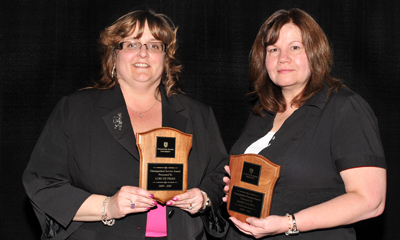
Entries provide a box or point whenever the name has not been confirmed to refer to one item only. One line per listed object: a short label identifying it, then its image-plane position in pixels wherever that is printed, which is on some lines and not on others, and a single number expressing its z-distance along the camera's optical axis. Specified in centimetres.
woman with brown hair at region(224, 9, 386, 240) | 174
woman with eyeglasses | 193
